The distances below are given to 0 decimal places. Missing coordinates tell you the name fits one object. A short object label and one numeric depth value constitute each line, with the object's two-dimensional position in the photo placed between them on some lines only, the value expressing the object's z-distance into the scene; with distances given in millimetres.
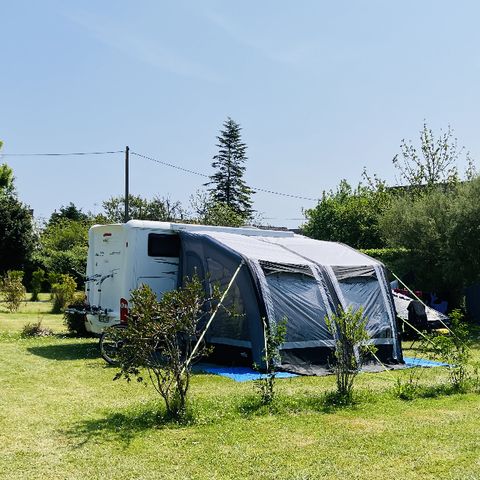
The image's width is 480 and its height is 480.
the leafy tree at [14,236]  29594
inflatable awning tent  9867
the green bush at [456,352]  8062
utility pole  25697
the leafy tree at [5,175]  26031
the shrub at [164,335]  6312
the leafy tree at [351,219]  32469
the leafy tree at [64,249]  27391
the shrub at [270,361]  7035
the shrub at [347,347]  7344
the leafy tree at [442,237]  17188
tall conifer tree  49325
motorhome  10852
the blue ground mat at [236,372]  9127
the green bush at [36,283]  25088
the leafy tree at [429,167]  32250
